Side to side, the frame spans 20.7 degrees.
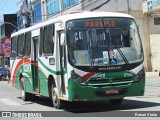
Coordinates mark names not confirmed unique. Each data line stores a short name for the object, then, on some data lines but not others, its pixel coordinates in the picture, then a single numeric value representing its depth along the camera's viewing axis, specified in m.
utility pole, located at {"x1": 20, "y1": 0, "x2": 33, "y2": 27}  49.40
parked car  53.98
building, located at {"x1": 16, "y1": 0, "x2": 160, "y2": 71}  39.19
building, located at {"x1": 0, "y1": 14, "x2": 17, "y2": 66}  79.71
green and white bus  13.20
